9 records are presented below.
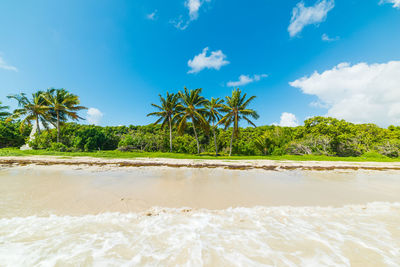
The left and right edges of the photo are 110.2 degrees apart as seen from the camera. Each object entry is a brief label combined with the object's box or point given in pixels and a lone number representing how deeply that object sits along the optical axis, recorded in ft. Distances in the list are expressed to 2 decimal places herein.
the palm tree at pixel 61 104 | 64.16
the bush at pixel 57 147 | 59.11
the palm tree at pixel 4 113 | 71.23
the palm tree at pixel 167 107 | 70.31
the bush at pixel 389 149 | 61.52
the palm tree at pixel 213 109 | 65.10
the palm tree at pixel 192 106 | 60.23
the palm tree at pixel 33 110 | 65.67
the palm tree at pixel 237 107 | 60.08
